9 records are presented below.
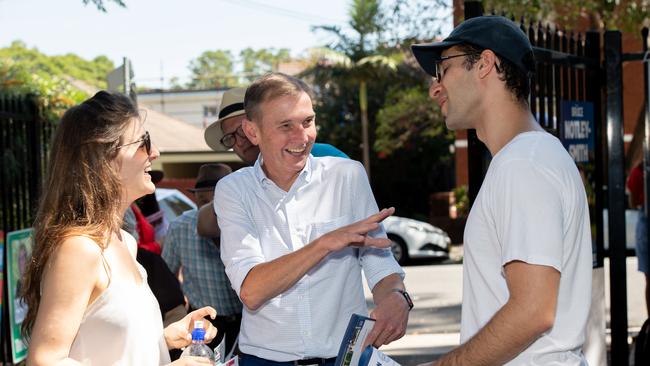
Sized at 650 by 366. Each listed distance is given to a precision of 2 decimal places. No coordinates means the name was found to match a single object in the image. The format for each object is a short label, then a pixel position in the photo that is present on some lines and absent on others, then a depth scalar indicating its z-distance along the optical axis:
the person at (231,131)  4.30
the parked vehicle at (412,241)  18.70
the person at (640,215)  8.71
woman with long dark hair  2.51
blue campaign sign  5.50
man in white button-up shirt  3.18
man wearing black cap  2.22
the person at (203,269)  5.05
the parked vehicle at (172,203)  10.24
